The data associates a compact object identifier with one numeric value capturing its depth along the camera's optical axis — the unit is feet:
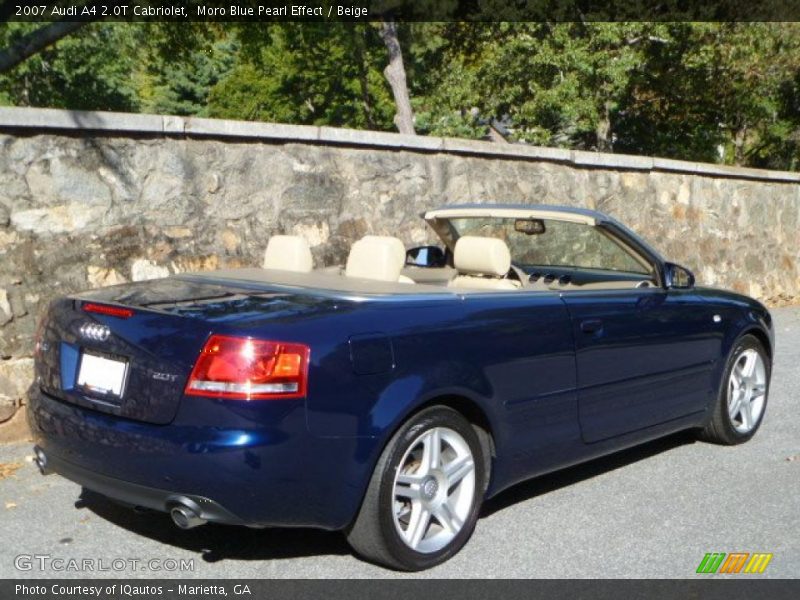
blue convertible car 12.94
